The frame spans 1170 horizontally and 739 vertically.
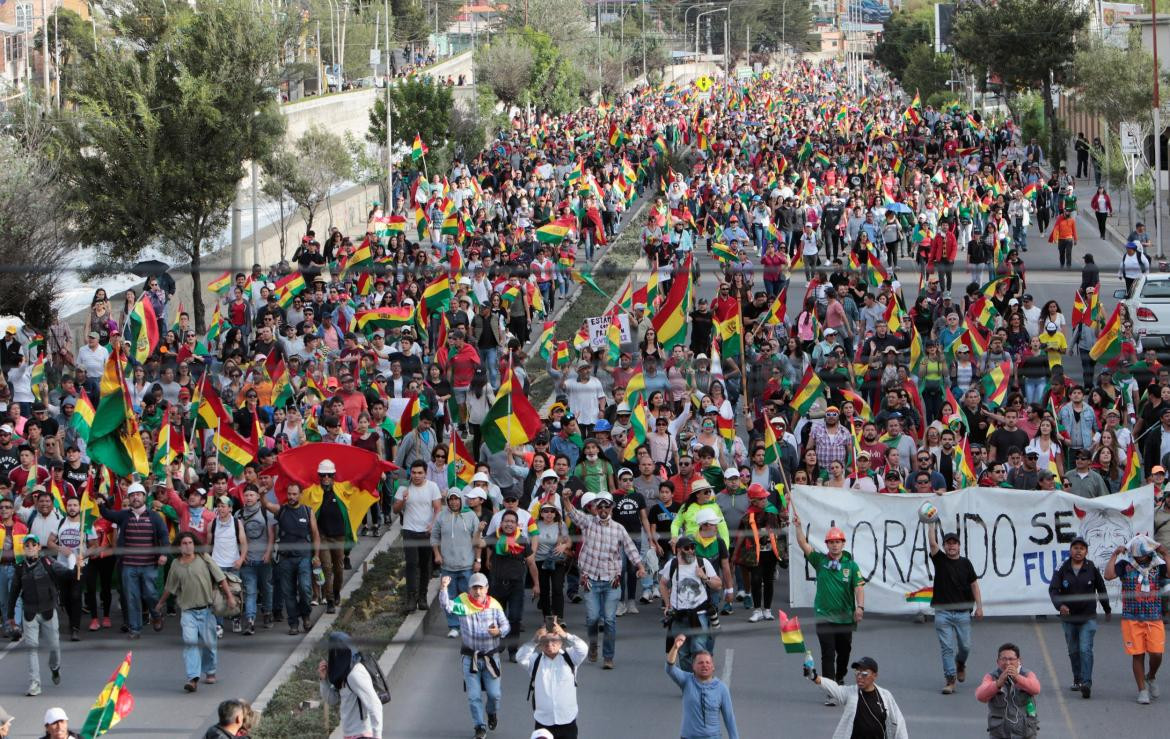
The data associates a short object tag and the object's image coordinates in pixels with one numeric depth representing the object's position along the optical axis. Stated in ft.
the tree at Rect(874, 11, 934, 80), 335.06
